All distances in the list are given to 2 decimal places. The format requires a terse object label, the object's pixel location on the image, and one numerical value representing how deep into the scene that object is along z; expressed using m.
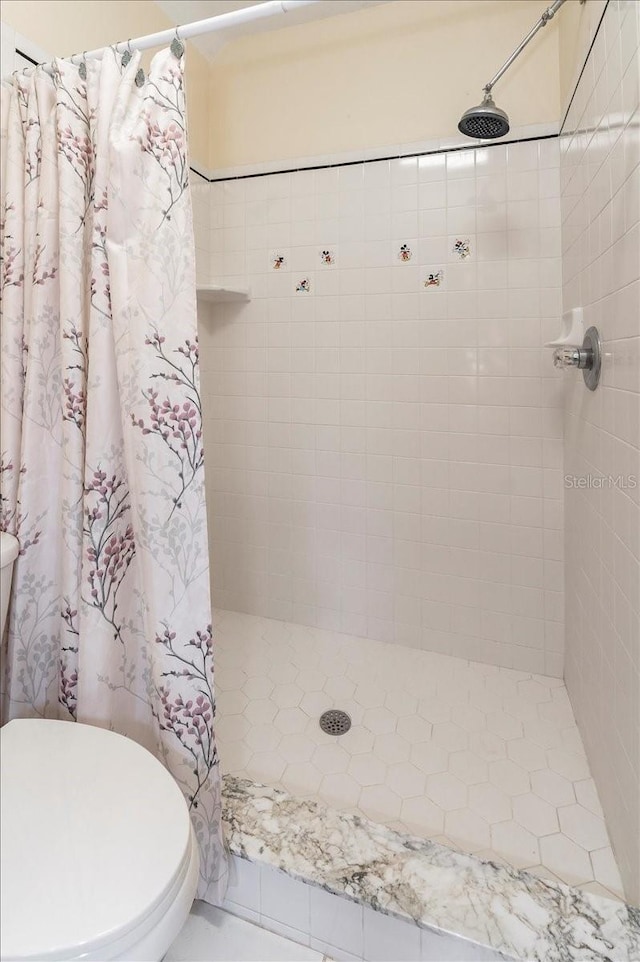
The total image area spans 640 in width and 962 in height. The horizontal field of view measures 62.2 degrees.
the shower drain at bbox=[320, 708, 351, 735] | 1.56
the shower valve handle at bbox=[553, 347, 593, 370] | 1.26
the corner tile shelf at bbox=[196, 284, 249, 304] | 1.96
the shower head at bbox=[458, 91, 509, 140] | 1.43
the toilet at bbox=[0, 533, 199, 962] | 0.66
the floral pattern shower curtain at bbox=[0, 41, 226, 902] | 1.01
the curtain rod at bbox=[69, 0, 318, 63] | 1.05
